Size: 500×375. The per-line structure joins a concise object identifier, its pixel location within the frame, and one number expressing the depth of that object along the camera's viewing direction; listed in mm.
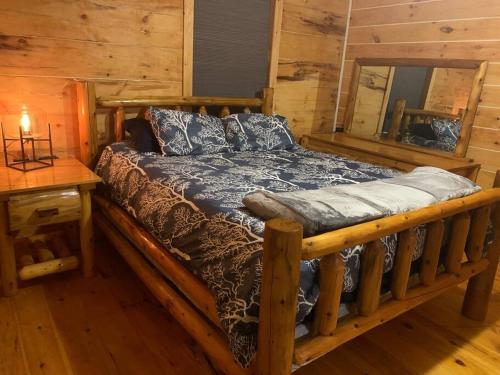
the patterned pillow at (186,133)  2285
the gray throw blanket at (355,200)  1197
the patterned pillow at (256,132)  2617
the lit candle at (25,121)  2057
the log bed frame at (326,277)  988
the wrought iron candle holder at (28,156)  2037
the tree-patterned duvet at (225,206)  1127
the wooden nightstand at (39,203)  1799
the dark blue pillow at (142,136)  2289
